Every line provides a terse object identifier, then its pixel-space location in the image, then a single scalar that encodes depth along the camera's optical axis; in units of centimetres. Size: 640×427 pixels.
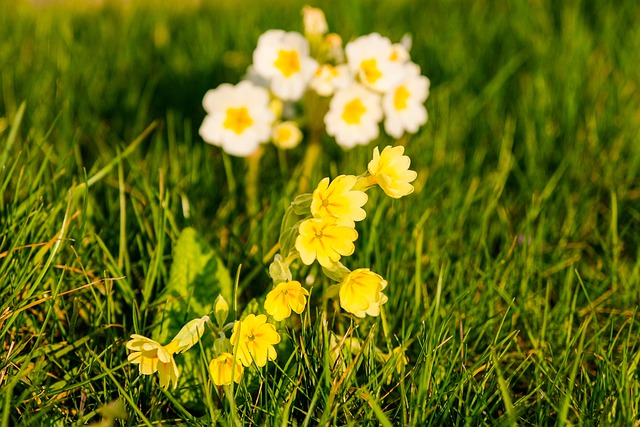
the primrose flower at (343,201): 53
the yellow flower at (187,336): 52
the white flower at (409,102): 65
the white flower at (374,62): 63
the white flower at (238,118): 63
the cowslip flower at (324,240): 52
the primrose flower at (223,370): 52
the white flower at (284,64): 63
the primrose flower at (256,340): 52
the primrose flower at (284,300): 52
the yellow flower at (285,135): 65
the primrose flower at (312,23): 65
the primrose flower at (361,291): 53
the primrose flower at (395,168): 53
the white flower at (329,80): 63
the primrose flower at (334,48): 64
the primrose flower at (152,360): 52
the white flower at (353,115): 64
